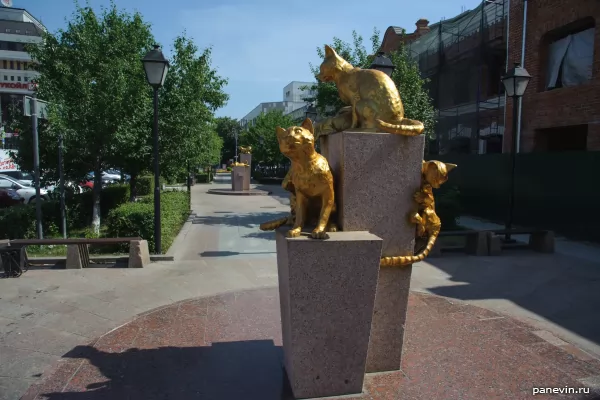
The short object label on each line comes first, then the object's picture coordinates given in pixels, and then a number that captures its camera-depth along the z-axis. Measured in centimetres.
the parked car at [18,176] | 2404
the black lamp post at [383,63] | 909
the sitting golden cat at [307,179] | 337
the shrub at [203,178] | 4310
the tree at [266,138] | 3706
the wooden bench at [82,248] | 830
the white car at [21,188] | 1967
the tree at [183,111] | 1305
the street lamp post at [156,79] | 879
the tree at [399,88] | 1228
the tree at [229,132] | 7281
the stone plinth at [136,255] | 850
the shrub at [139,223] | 961
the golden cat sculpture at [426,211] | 367
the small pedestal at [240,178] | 2742
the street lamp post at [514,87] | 1075
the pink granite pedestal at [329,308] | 326
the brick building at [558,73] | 1265
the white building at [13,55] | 5734
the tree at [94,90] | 1093
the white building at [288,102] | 9175
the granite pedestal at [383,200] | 357
